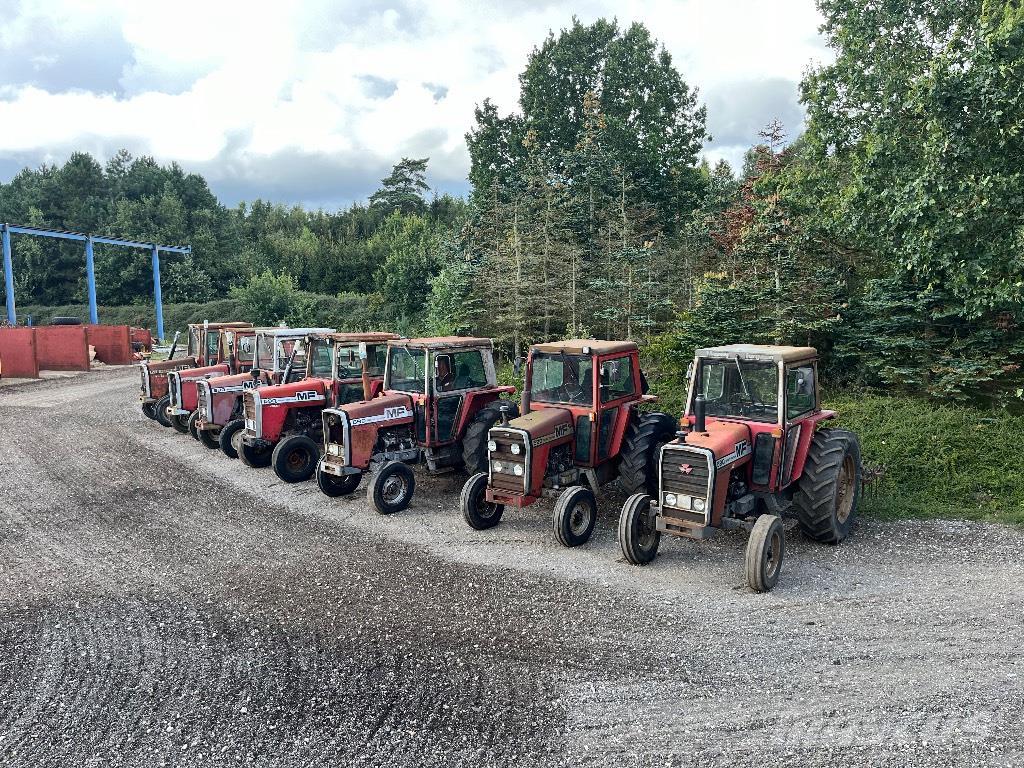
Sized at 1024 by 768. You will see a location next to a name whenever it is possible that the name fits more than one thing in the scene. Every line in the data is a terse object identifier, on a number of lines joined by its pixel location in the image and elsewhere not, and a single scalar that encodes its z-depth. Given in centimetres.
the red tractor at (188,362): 1611
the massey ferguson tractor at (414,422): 955
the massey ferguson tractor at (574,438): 805
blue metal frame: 2917
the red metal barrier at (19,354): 2470
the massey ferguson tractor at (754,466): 675
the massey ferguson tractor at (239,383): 1246
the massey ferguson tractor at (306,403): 1100
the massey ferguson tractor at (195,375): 1430
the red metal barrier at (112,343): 2925
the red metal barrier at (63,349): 2709
